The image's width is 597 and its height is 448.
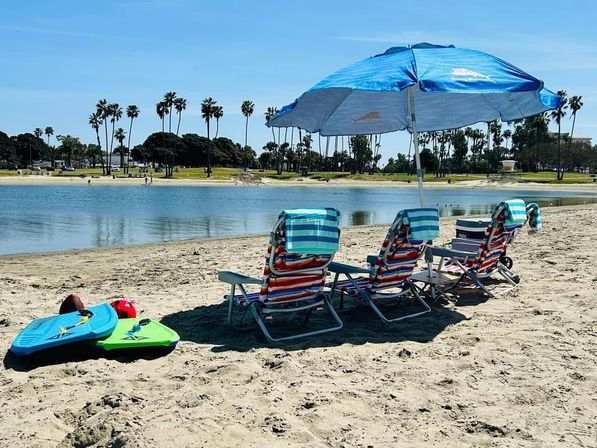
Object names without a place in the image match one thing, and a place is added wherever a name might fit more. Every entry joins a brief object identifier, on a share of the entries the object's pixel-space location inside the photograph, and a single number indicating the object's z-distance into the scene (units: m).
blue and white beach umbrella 5.20
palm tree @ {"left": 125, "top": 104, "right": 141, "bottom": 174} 112.38
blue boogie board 4.62
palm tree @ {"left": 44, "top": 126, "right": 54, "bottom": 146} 143.62
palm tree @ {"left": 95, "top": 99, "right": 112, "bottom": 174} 109.38
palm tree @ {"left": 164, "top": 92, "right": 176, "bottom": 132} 108.56
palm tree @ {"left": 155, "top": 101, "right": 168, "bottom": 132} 109.51
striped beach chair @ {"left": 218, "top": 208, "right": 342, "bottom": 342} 5.02
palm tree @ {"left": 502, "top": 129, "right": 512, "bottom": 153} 118.81
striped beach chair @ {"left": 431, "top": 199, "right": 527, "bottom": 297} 6.58
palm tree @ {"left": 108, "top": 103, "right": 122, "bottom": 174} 110.69
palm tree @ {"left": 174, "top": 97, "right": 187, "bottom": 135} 109.38
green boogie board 4.76
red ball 5.69
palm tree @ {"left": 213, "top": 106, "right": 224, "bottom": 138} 111.12
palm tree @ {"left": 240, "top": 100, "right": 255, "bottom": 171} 118.06
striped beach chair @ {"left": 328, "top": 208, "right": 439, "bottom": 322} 5.63
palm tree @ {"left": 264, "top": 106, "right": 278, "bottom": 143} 114.29
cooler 8.43
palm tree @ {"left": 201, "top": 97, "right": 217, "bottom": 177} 110.69
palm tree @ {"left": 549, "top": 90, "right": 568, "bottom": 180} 91.84
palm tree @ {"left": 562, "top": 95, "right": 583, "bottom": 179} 94.00
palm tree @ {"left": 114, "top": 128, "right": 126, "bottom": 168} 126.31
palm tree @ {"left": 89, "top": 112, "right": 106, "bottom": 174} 110.25
